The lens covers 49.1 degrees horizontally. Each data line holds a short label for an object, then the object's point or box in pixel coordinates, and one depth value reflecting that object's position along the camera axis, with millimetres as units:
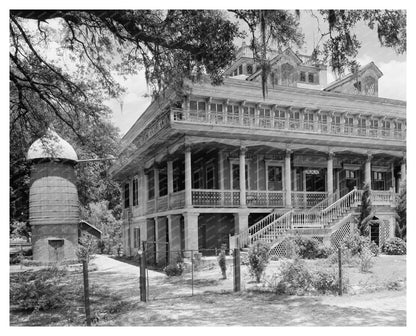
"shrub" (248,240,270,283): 12664
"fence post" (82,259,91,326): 8516
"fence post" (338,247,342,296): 10750
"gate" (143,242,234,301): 12555
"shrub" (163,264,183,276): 16094
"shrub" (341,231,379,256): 16111
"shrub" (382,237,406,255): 18828
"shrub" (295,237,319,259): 17094
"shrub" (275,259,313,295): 11109
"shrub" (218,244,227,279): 14112
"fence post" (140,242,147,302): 10656
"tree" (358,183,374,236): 19422
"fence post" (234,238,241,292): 11734
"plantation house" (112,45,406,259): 18984
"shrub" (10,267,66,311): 10020
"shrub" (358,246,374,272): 13878
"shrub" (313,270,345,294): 11000
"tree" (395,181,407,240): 20094
